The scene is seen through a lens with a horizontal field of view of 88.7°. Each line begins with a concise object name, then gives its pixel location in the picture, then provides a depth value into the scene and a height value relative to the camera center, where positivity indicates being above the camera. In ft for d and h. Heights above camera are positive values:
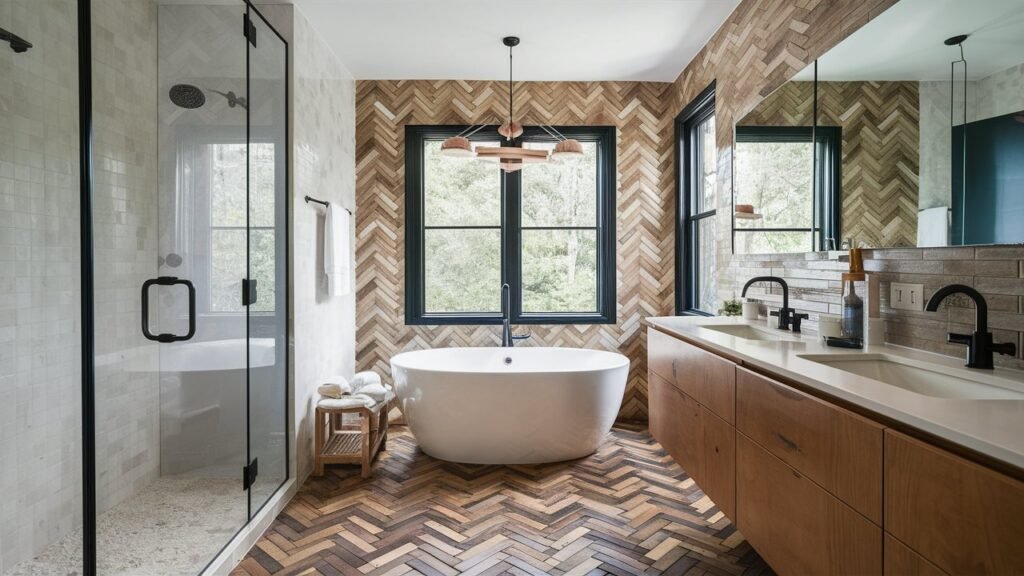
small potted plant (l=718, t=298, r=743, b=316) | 9.36 -0.47
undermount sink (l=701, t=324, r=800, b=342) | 7.28 -0.74
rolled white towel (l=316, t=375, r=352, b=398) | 9.83 -2.00
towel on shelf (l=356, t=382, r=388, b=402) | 10.20 -2.15
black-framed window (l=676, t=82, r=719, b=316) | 11.59 +1.58
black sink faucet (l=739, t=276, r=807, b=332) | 7.41 -0.44
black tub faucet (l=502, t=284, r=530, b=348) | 12.45 -0.96
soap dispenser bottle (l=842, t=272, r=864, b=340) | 5.78 -0.36
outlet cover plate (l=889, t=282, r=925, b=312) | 5.28 -0.16
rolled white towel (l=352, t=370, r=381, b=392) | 10.56 -2.00
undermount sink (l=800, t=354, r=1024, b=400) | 3.97 -0.83
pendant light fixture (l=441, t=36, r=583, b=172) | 9.82 +2.48
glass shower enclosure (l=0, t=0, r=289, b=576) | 4.99 -0.01
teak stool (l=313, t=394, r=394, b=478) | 9.53 -3.06
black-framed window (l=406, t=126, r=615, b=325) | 13.02 +1.21
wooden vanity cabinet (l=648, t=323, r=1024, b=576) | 2.74 -1.44
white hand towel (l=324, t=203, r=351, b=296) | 10.28 +0.61
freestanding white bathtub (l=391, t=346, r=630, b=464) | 9.53 -2.40
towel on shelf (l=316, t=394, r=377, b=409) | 9.55 -2.21
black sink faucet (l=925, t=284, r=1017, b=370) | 4.21 -0.48
